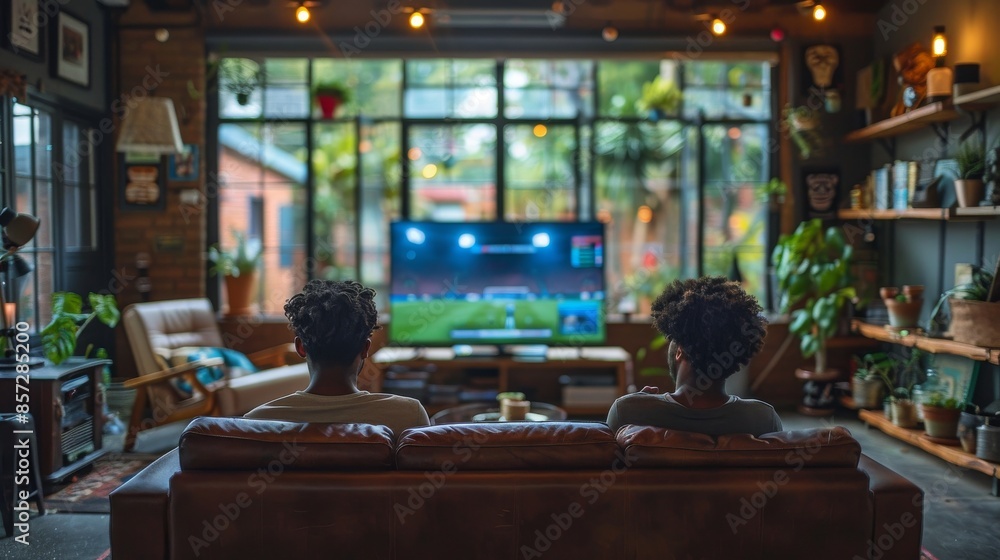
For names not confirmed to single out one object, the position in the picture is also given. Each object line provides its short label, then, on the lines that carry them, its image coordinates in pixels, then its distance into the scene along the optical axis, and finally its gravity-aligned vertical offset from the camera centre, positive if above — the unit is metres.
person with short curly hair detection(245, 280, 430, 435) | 2.24 -0.31
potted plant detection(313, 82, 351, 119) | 5.94 +1.11
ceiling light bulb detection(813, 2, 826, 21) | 5.00 +1.44
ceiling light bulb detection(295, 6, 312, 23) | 4.86 +1.39
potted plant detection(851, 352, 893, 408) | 5.20 -0.80
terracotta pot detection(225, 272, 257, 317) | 5.89 -0.27
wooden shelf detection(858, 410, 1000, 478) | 3.86 -0.96
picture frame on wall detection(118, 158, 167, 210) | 5.80 +0.47
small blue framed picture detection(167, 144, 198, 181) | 5.87 +0.62
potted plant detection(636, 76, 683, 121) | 6.08 +1.11
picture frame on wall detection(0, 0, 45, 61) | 4.26 +1.17
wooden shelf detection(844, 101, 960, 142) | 4.52 +0.77
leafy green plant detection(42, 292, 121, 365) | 4.09 -0.34
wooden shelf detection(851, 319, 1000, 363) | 3.99 -0.47
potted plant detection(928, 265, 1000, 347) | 3.95 -0.27
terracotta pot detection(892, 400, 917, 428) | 4.64 -0.88
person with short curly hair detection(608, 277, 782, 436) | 2.21 -0.31
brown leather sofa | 1.96 -0.58
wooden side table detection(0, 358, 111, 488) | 3.70 -0.72
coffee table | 3.78 -0.74
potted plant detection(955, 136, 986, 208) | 4.21 +0.39
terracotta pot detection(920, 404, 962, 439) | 4.26 -0.84
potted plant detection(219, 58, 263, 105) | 5.94 +1.25
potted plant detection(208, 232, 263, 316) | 5.88 -0.12
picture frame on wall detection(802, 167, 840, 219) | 5.92 +0.43
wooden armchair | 4.53 -0.66
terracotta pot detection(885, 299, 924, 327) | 4.85 -0.33
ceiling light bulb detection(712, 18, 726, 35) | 5.20 +1.41
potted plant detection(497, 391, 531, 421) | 3.79 -0.69
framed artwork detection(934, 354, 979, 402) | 4.42 -0.66
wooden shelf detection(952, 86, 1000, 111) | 4.02 +0.76
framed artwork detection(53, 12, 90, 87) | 4.88 +1.22
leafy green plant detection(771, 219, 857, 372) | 5.34 -0.15
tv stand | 5.24 -0.73
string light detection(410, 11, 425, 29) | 4.92 +1.37
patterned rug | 3.64 -1.07
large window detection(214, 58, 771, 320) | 6.11 +0.73
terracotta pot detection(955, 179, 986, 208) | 4.21 +0.31
